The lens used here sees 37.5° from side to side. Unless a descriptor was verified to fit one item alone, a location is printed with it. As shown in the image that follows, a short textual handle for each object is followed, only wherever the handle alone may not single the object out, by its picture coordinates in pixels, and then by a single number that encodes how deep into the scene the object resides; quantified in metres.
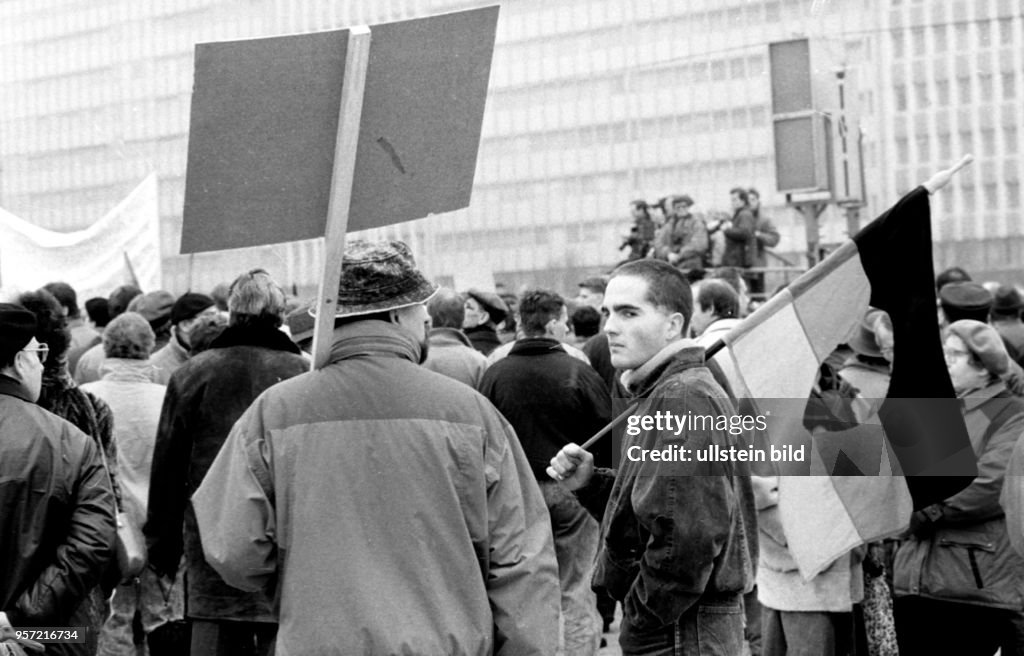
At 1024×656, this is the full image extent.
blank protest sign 3.54
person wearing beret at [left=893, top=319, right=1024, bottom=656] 6.08
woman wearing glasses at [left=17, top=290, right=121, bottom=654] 5.54
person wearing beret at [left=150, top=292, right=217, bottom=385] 8.02
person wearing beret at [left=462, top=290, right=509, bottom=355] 9.47
